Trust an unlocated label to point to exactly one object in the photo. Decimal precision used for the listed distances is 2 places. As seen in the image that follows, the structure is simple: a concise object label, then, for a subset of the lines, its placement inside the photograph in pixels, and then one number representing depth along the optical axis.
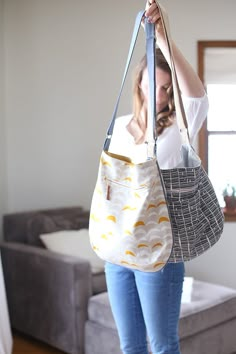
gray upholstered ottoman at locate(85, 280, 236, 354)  2.50
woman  1.39
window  3.69
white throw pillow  3.02
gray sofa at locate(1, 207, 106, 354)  2.65
